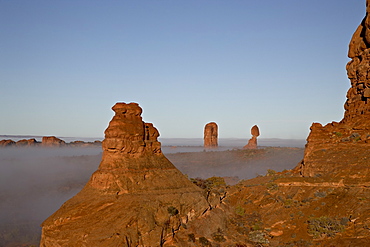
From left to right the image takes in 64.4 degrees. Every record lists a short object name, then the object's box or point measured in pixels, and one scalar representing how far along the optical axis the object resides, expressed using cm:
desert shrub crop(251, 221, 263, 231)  2967
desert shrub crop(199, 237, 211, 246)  2567
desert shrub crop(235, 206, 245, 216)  3404
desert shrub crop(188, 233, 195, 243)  2569
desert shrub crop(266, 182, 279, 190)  3581
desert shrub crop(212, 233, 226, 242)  2706
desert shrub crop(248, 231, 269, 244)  2672
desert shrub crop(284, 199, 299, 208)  3127
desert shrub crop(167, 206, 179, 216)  2609
